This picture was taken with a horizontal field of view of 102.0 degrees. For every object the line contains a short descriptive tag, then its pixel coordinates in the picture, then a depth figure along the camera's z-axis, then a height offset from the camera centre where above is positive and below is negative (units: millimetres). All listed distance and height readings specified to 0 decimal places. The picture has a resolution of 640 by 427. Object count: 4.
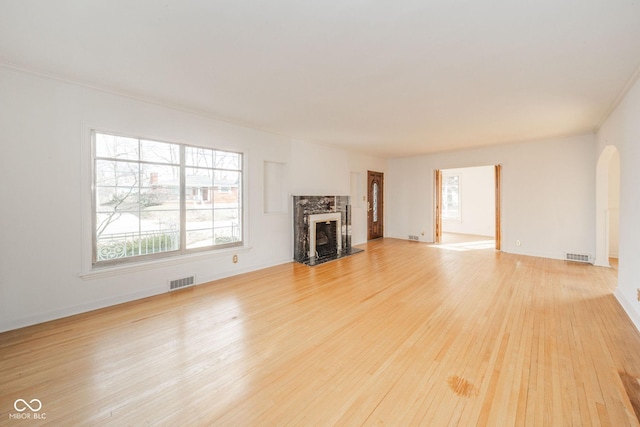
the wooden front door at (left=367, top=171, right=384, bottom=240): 7973 +260
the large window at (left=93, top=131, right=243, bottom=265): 3295 +216
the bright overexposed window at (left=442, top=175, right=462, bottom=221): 9617 +572
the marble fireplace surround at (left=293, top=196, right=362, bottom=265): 5438 -173
